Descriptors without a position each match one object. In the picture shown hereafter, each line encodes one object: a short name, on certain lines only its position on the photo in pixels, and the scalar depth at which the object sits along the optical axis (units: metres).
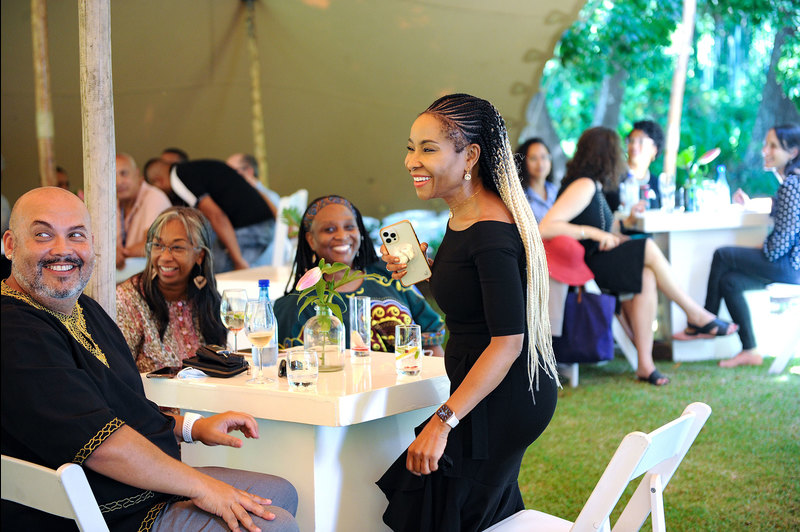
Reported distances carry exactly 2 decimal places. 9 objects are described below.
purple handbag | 4.98
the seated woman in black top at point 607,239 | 5.12
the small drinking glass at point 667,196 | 5.93
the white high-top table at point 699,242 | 5.57
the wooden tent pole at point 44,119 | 5.82
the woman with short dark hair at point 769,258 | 5.15
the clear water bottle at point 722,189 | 6.03
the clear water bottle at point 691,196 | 6.07
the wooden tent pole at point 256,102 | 9.37
